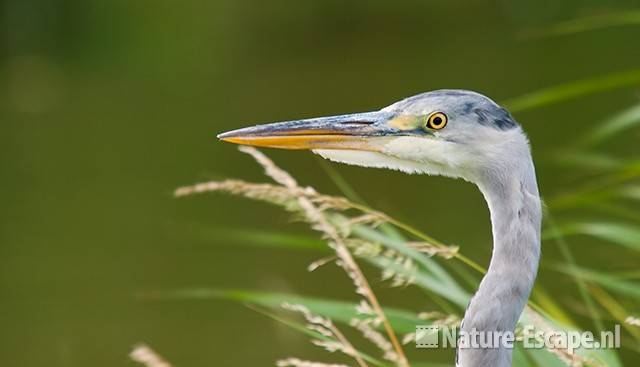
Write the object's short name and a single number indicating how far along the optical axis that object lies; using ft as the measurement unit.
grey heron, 24.72
